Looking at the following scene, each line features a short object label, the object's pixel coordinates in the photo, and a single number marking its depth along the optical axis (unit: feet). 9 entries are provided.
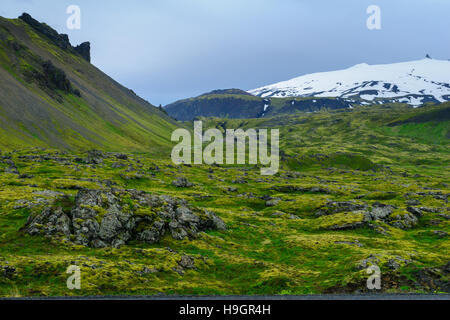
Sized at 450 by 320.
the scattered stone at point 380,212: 217.15
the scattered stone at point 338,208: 241.55
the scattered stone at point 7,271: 78.84
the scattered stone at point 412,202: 276.00
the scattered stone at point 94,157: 433.93
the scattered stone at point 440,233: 178.46
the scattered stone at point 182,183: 357.00
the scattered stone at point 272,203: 289.92
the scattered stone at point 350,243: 158.75
